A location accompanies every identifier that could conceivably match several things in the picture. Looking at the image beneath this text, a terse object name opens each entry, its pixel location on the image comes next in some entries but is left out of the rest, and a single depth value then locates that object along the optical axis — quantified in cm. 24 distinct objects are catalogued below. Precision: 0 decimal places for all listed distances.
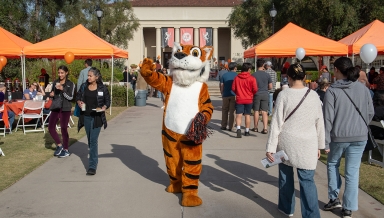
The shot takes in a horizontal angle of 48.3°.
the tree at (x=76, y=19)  2722
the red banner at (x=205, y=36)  5519
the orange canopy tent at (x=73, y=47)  1438
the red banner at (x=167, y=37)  5625
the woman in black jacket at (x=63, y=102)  778
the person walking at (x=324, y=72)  1332
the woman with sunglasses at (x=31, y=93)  1234
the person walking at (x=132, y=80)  2451
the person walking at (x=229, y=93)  1094
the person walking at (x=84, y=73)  1292
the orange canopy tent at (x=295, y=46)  1409
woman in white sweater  439
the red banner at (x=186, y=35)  5581
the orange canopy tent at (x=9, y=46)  1412
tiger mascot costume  536
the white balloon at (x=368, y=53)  1038
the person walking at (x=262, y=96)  1082
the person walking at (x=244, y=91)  1008
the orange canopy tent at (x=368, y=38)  1359
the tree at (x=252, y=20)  3344
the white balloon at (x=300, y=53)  1341
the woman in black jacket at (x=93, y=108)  672
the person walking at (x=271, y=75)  1356
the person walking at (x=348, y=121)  481
